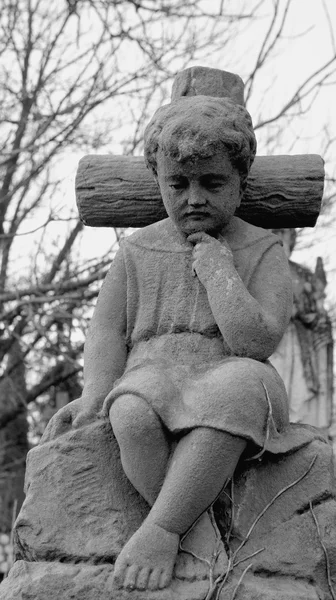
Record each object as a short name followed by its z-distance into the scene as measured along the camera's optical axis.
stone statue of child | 3.13
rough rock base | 3.10
